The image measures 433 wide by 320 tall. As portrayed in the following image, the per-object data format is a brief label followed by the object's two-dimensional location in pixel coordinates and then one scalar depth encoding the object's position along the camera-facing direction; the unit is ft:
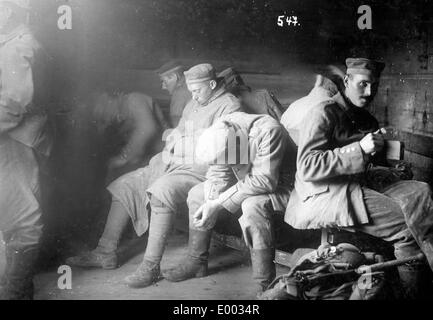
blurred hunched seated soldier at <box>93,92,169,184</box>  13.47
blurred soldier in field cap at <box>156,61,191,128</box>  13.41
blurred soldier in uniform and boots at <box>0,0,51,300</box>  11.10
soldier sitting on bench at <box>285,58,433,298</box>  9.98
